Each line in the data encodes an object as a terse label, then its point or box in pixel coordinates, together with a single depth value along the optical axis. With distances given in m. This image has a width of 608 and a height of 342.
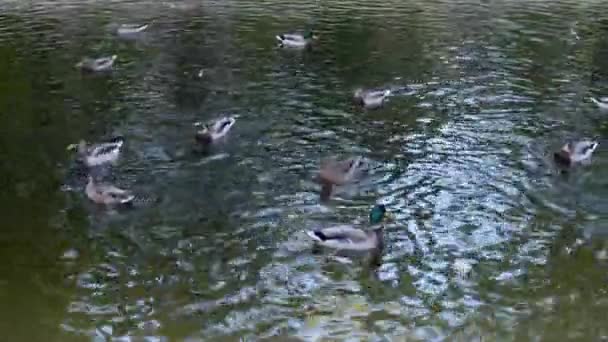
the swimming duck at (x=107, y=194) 13.11
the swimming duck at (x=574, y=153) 14.91
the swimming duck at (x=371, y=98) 18.30
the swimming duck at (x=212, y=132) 15.99
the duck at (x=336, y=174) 13.94
